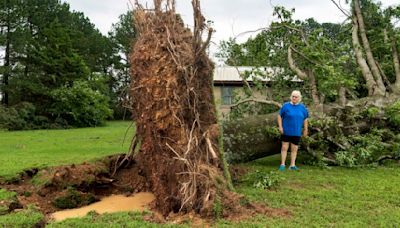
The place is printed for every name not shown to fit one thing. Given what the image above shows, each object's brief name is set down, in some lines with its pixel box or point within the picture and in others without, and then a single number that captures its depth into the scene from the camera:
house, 20.96
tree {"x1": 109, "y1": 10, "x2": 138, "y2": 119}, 41.59
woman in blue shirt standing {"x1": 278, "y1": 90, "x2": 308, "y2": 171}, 7.79
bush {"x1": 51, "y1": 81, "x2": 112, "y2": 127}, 28.88
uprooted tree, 8.24
